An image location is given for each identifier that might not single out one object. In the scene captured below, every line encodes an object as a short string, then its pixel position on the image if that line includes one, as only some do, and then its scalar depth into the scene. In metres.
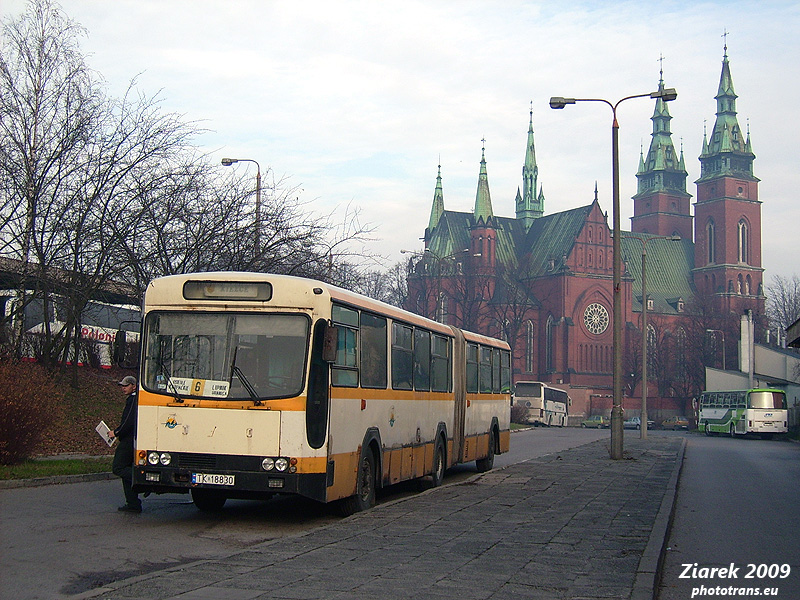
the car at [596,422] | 83.31
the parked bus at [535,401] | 69.88
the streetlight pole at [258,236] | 24.20
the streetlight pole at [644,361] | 42.52
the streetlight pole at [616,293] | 24.06
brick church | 102.62
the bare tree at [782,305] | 107.44
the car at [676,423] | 86.75
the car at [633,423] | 83.19
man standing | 12.04
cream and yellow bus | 10.84
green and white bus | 50.59
